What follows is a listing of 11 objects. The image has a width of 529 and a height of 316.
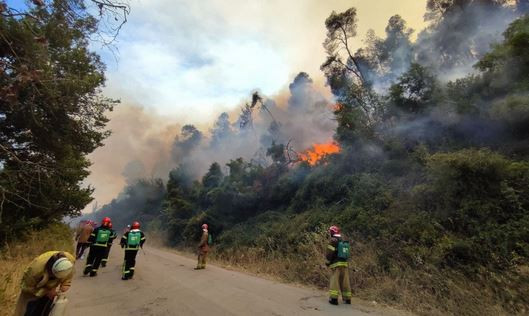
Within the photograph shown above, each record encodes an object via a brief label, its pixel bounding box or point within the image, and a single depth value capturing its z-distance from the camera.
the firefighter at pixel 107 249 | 12.59
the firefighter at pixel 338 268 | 7.68
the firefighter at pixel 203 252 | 13.91
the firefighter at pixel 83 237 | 15.34
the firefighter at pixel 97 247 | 11.22
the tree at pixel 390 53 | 37.78
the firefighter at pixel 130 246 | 10.44
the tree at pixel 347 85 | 24.45
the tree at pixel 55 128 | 8.57
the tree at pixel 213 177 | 38.47
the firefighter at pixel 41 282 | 3.24
